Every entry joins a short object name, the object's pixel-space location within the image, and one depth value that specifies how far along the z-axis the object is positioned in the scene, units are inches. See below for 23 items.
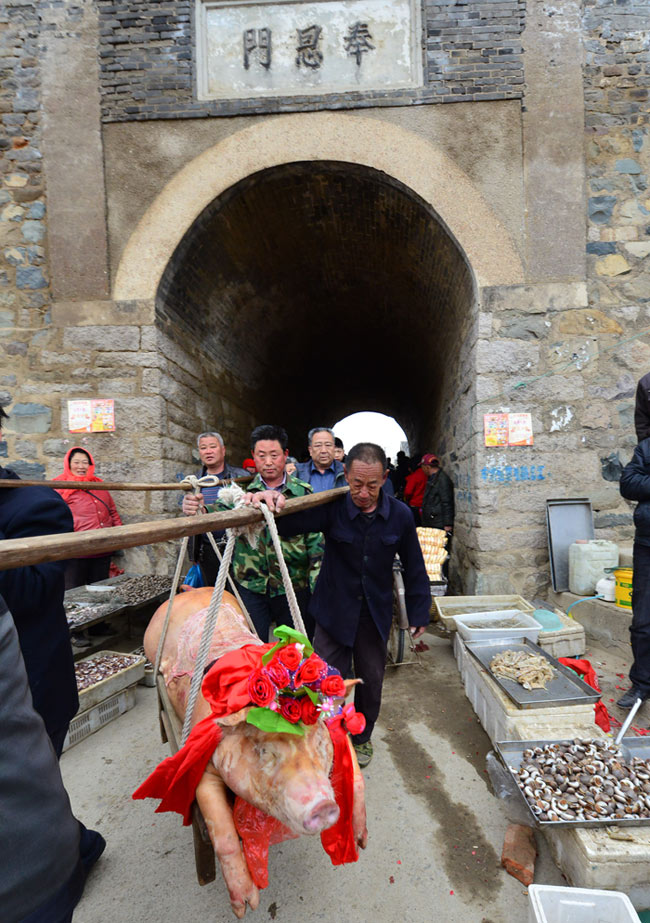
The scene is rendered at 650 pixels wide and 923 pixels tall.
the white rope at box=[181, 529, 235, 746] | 58.6
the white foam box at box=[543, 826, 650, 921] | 69.9
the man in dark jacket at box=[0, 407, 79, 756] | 63.1
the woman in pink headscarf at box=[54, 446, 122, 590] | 179.6
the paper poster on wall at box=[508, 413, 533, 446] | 190.2
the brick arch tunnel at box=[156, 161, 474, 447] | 206.2
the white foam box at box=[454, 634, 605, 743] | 98.0
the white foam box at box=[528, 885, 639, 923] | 64.4
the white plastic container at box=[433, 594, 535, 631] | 174.1
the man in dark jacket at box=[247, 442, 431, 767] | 100.0
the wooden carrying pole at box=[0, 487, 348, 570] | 37.9
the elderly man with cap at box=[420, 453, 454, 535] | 246.8
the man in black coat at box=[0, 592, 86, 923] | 34.3
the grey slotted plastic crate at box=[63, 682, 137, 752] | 119.8
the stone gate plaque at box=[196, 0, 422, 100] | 192.5
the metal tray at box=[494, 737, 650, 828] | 90.4
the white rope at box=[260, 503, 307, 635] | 65.2
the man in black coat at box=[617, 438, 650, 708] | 123.0
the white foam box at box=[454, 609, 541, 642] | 143.6
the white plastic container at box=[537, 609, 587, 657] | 150.8
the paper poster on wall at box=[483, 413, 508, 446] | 190.4
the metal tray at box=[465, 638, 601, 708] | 106.3
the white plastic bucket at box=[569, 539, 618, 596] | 175.8
